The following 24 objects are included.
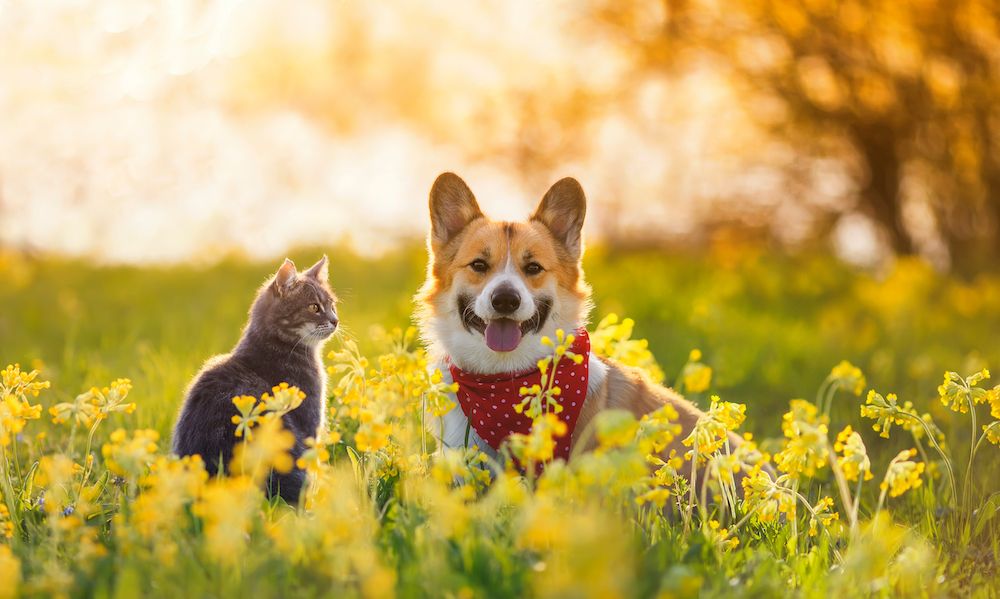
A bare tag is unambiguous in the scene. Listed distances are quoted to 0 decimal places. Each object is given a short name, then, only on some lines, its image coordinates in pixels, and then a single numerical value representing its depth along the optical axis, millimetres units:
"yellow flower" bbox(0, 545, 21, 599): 2373
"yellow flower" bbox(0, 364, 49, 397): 3512
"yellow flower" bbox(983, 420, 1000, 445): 3470
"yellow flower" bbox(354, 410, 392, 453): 2908
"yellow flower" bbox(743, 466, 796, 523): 3287
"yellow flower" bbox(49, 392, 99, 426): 2889
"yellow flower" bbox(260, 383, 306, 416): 2918
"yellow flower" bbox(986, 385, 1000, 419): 3494
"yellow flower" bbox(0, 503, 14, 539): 3188
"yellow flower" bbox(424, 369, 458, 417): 3324
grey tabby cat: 3623
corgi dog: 4219
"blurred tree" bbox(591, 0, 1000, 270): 12734
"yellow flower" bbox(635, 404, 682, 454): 2876
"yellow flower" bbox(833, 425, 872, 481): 3043
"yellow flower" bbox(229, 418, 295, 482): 2533
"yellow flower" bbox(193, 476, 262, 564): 2422
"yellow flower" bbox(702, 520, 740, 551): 3290
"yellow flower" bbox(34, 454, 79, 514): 2754
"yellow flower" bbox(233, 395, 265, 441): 2984
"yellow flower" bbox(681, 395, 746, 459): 3256
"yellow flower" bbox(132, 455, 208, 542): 2611
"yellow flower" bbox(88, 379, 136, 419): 3277
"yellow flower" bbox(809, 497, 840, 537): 3415
